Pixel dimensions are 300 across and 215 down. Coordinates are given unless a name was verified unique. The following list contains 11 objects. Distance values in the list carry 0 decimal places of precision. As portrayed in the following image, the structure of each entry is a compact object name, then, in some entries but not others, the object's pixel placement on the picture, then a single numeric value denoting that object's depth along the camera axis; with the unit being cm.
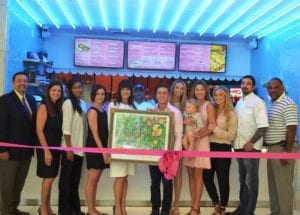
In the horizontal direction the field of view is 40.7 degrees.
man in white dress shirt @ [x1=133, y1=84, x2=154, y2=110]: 598
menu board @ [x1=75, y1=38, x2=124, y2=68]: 788
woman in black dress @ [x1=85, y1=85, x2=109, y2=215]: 441
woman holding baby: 459
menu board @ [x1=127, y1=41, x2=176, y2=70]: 795
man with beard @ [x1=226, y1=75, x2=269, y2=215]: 462
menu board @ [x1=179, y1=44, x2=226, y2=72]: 802
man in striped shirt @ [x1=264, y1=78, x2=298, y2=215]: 455
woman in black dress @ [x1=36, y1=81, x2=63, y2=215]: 430
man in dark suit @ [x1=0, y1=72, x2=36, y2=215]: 432
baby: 455
